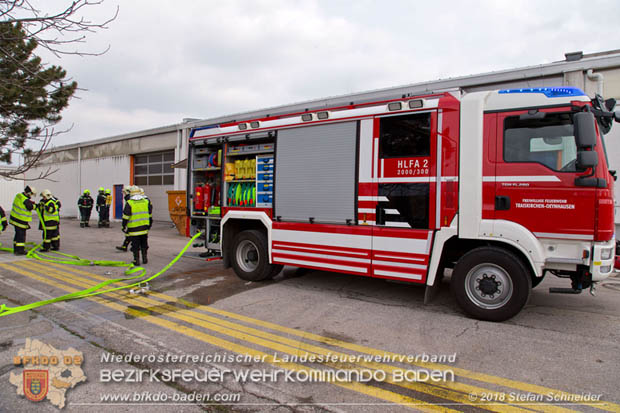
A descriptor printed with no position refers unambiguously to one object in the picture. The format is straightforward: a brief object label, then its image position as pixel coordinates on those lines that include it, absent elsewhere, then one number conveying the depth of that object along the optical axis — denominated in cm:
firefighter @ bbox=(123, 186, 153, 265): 810
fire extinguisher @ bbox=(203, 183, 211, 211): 766
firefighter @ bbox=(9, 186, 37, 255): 955
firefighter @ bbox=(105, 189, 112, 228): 1740
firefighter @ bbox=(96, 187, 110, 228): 1720
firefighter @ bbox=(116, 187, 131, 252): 892
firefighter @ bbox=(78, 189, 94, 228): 1756
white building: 927
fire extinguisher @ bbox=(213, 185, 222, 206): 765
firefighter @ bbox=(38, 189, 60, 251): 1003
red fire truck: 429
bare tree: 407
